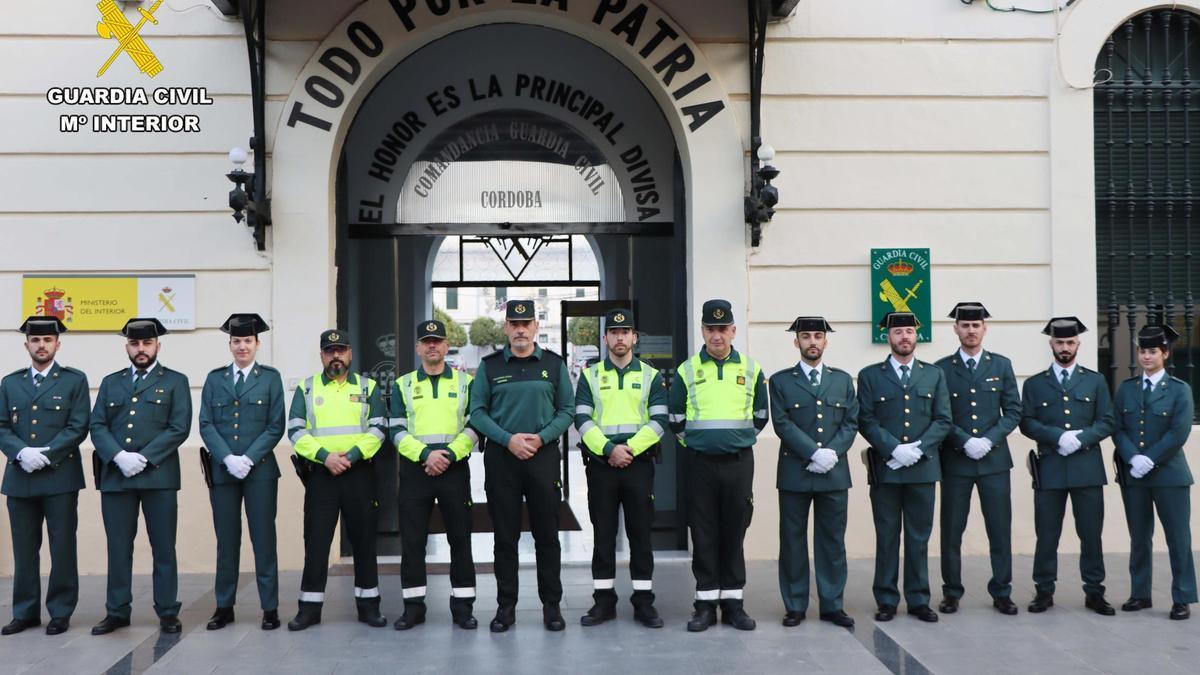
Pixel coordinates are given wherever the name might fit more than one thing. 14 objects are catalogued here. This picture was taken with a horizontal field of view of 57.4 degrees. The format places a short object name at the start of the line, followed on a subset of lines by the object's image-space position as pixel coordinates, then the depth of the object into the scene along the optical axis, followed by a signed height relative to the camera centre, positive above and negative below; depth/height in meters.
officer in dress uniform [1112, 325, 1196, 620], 6.57 -0.91
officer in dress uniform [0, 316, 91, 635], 6.41 -0.82
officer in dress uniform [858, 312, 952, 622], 6.56 -0.82
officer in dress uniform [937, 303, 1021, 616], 6.72 -0.88
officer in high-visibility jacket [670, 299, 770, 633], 6.36 -0.78
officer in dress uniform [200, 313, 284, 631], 6.50 -0.74
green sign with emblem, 8.41 +0.24
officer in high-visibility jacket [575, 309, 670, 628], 6.45 -0.79
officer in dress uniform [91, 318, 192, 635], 6.40 -0.78
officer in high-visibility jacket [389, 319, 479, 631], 6.41 -0.89
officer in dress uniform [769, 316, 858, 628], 6.46 -0.90
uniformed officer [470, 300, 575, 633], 6.39 -0.72
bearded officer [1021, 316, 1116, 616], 6.73 -0.88
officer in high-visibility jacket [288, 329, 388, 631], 6.43 -0.87
